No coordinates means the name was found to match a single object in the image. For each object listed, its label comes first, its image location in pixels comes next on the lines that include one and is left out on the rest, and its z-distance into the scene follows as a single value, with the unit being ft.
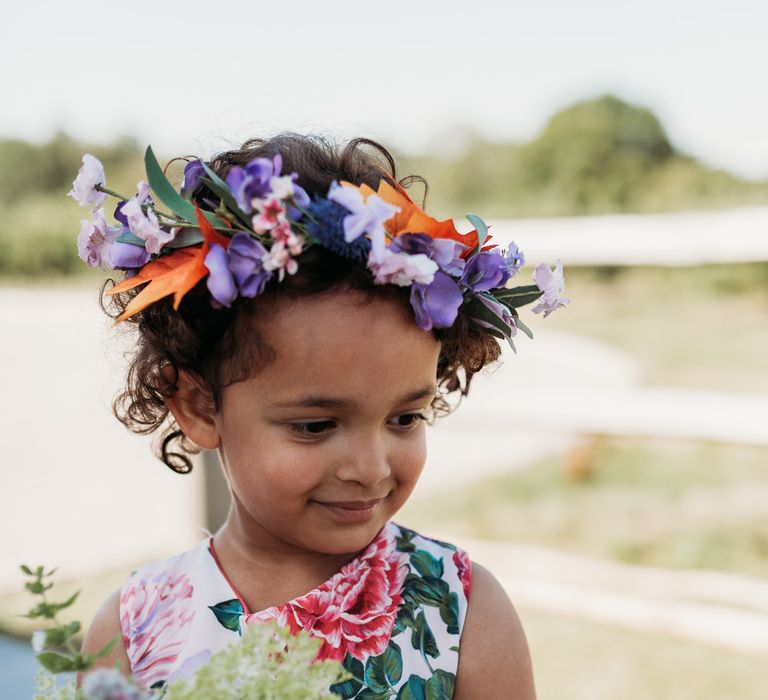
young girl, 1.79
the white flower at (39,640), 1.25
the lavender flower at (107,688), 1.09
